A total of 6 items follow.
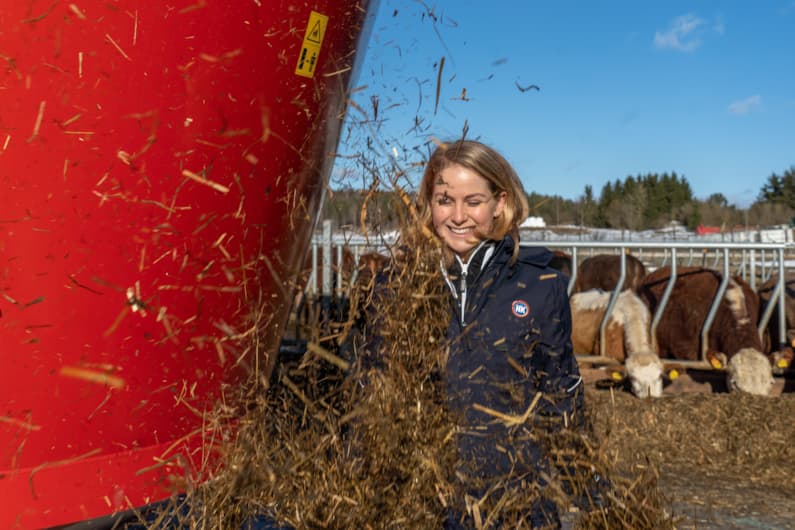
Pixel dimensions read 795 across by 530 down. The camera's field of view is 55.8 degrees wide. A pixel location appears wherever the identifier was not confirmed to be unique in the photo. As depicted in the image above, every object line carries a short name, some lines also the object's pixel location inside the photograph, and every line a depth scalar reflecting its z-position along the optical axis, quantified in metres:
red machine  1.45
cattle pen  7.17
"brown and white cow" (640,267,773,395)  7.21
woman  1.88
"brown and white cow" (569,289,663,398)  6.64
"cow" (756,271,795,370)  6.70
